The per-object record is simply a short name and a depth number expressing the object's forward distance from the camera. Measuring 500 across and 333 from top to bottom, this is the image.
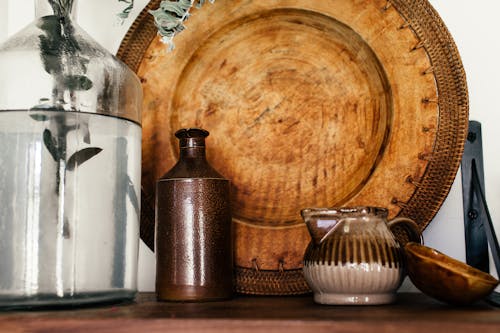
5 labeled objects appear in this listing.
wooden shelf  0.59
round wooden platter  0.87
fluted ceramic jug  0.71
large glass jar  0.73
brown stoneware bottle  0.80
